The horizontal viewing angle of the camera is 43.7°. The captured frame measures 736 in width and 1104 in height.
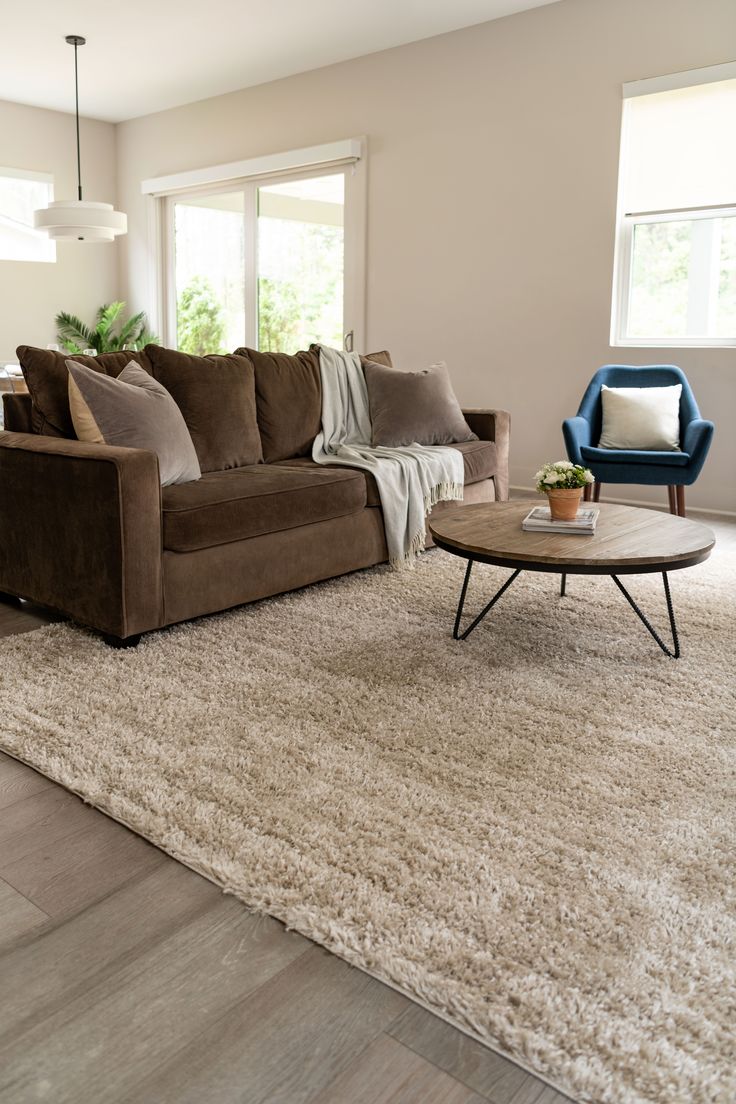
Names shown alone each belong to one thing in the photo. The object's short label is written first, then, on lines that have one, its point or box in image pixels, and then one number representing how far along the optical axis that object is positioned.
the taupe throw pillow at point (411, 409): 4.34
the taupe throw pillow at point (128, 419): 3.15
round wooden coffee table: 2.59
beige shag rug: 1.37
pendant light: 5.45
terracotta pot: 2.97
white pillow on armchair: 4.85
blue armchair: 4.54
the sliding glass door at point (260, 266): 6.86
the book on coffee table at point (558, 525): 2.90
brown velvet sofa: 2.84
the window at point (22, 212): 7.85
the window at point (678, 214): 5.01
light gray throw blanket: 3.86
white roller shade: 4.99
